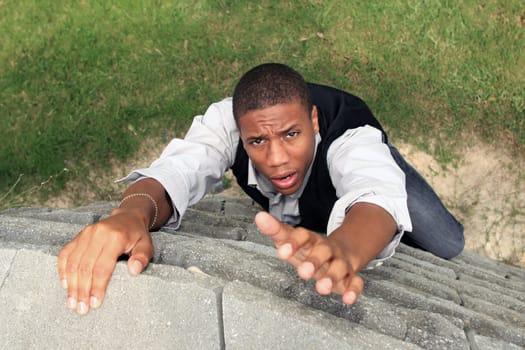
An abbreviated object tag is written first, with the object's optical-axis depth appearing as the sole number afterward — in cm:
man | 138
